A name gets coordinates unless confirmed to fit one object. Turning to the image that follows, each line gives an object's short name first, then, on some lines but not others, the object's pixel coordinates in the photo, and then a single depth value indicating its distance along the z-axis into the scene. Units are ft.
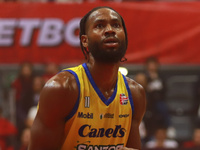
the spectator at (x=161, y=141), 54.99
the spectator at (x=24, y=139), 54.66
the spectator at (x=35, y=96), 58.08
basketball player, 21.63
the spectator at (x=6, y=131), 58.23
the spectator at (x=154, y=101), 57.98
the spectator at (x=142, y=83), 57.00
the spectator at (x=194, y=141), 54.29
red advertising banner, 59.98
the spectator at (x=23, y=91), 59.62
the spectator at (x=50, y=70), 59.06
